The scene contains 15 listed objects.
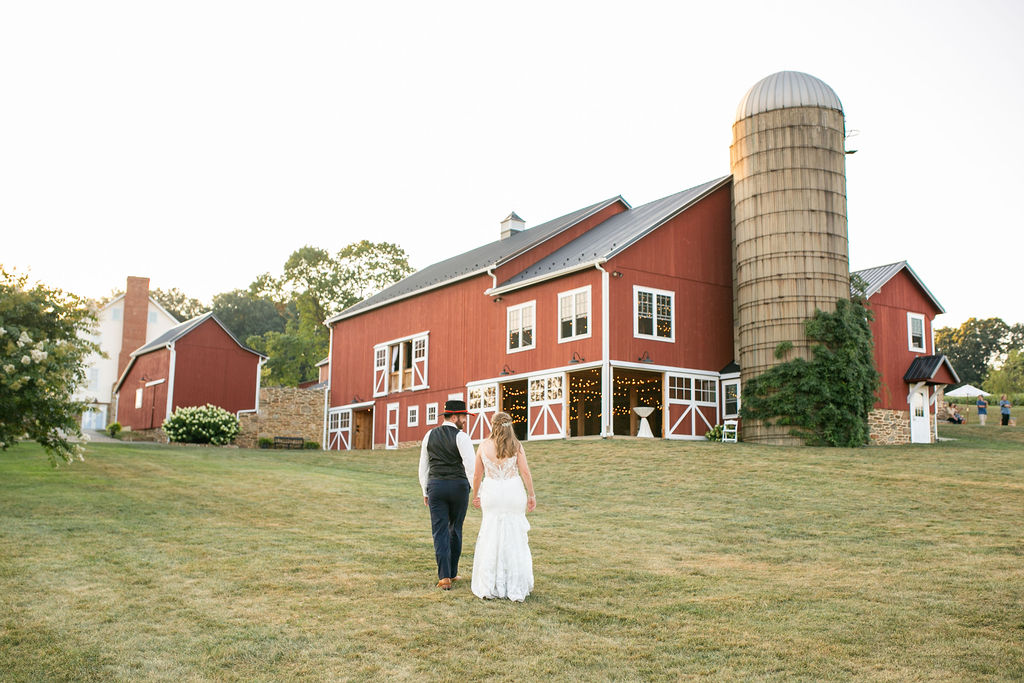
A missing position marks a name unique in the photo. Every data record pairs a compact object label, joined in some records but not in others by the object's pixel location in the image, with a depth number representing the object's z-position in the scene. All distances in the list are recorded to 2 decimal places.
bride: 8.18
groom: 8.59
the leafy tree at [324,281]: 58.59
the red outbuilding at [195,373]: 38.91
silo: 25.30
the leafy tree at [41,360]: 13.00
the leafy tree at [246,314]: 71.56
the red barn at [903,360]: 27.69
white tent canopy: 50.54
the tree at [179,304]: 73.94
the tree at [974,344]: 76.12
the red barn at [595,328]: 25.23
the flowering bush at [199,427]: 33.69
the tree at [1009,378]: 62.00
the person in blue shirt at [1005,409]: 35.28
